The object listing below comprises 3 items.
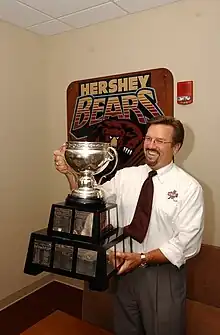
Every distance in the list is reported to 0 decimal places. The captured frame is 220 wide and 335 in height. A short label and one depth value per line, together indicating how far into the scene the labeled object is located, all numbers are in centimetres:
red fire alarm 233
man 160
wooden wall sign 248
